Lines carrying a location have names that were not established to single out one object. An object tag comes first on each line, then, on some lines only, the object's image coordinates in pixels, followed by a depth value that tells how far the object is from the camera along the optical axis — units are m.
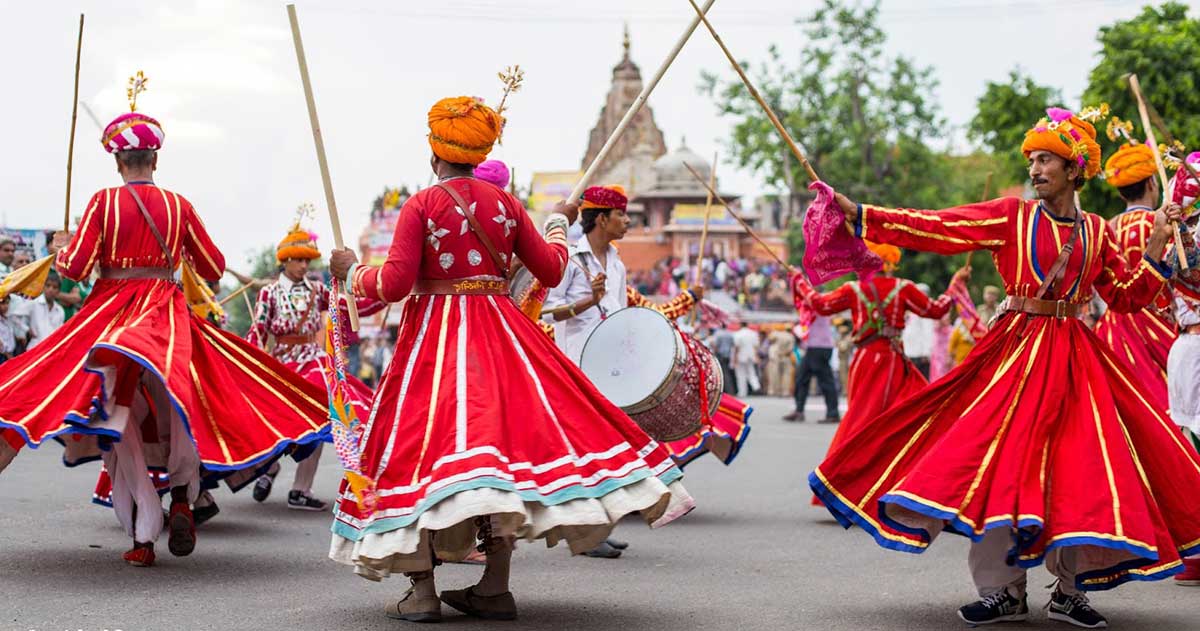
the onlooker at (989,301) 21.83
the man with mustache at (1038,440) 6.32
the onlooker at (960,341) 22.95
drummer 9.57
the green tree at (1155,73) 25.73
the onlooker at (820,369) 21.45
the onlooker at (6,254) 13.80
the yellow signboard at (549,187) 74.79
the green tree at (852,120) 49.12
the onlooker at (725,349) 33.34
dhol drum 8.89
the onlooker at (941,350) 24.22
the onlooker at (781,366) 35.00
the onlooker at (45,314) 15.77
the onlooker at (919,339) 24.95
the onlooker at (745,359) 33.62
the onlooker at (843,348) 30.95
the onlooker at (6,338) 14.90
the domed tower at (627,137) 81.00
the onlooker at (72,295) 15.26
